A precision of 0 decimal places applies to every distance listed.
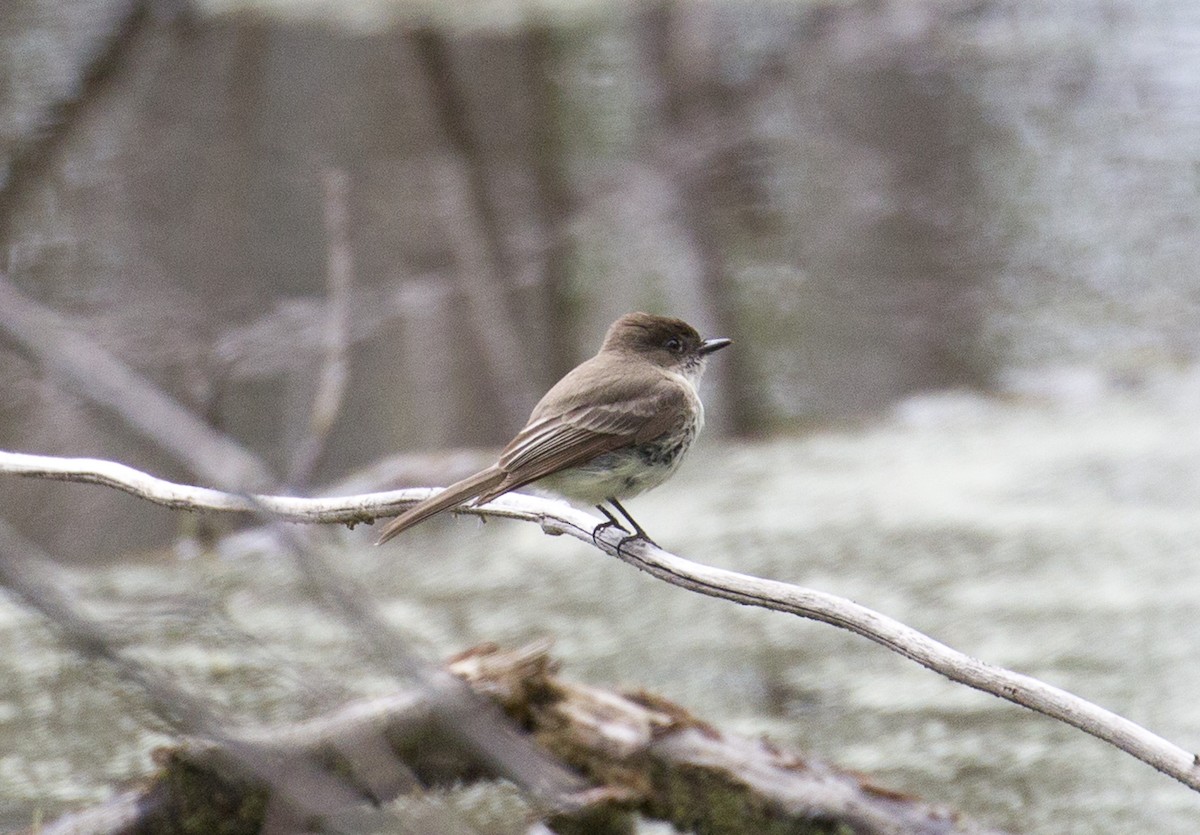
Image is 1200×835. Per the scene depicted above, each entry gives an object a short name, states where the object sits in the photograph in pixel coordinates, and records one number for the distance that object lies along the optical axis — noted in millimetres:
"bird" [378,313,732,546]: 5988
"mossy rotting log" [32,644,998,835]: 6676
